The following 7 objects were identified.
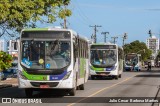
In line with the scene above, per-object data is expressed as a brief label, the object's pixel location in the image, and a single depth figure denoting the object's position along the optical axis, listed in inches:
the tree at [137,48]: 7111.2
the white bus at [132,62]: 3385.8
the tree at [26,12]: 912.3
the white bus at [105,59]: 1622.8
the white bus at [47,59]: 805.2
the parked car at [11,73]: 1784.8
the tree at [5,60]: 1182.9
